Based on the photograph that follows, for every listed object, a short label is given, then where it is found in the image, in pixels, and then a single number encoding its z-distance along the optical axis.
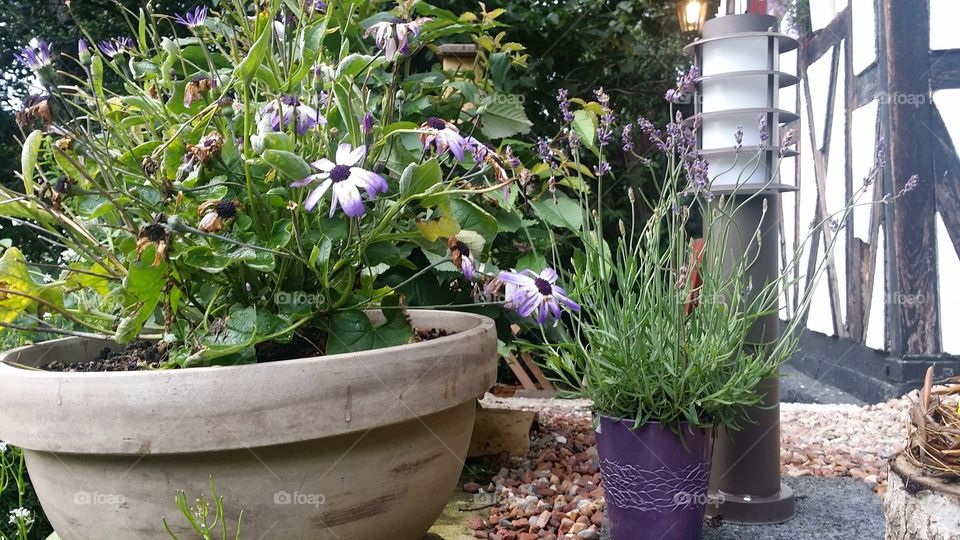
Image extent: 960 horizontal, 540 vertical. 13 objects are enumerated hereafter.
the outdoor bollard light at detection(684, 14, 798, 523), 1.58
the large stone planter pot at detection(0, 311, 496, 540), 0.97
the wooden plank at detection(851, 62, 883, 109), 3.10
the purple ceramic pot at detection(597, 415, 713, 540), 1.29
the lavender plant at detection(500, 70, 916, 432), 1.29
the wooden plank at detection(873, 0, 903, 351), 2.99
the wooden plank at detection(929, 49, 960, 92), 2.87
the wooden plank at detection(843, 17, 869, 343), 3.46
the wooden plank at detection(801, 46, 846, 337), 3.80
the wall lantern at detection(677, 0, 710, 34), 4.01
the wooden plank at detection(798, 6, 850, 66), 3.54
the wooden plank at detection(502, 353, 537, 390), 3.70
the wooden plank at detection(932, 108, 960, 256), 2.88
